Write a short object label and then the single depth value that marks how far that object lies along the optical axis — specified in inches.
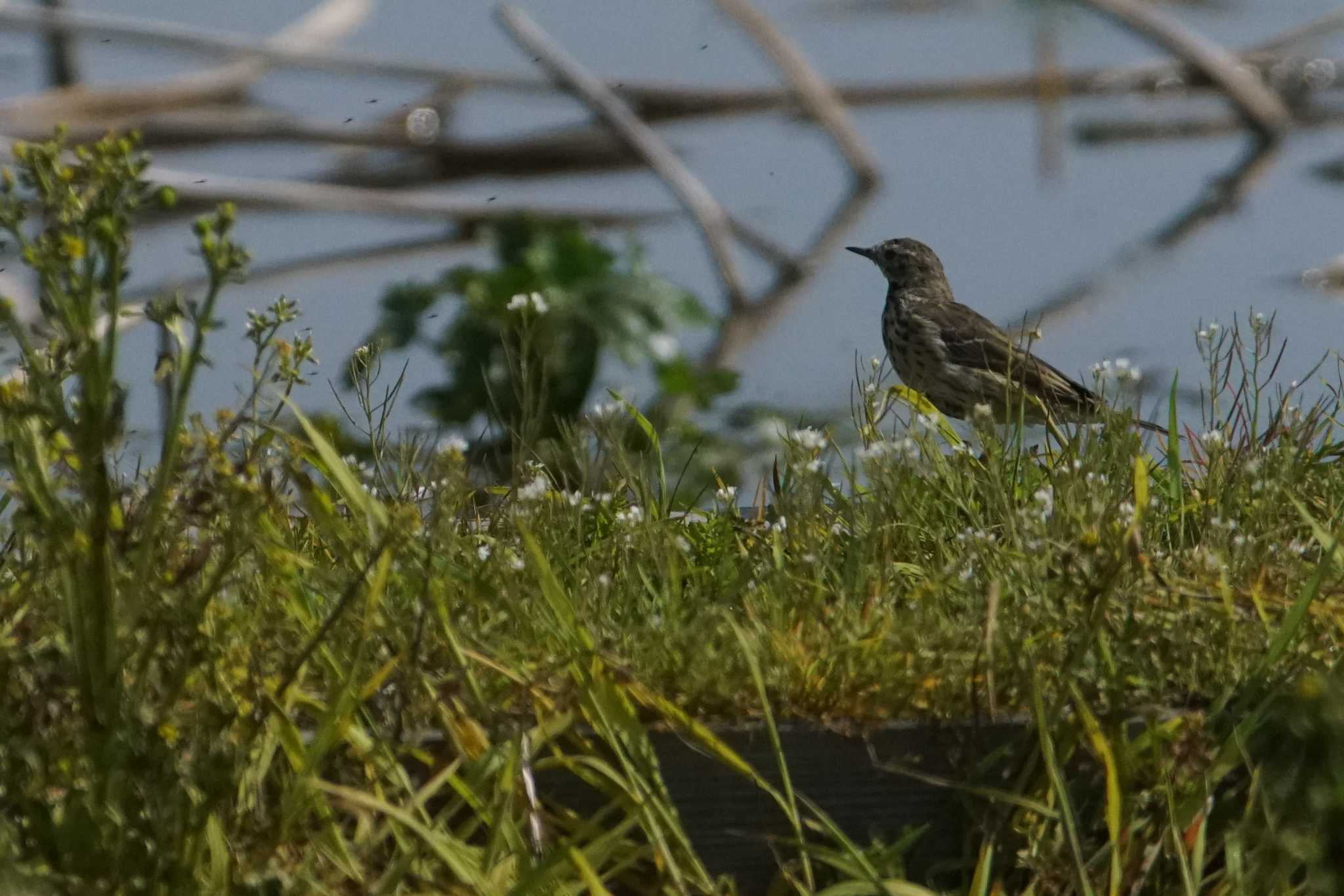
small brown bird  466.0
